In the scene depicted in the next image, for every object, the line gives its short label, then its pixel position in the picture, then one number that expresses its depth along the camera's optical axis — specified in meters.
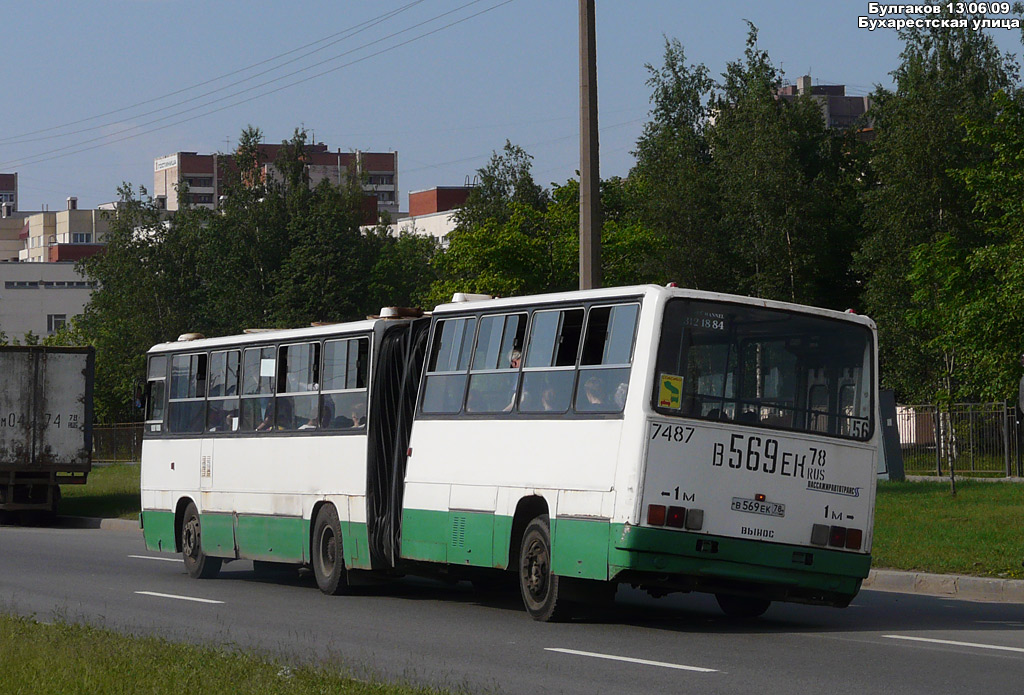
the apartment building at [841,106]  150.25
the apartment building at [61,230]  186.38
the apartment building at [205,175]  182.75
